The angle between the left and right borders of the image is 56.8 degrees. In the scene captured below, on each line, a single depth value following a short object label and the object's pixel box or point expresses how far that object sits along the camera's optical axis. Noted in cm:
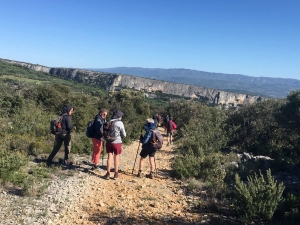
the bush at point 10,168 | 561
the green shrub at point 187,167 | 795
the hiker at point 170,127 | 1530
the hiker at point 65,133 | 733
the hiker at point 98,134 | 729
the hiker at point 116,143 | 705
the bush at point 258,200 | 493
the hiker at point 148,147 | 745
